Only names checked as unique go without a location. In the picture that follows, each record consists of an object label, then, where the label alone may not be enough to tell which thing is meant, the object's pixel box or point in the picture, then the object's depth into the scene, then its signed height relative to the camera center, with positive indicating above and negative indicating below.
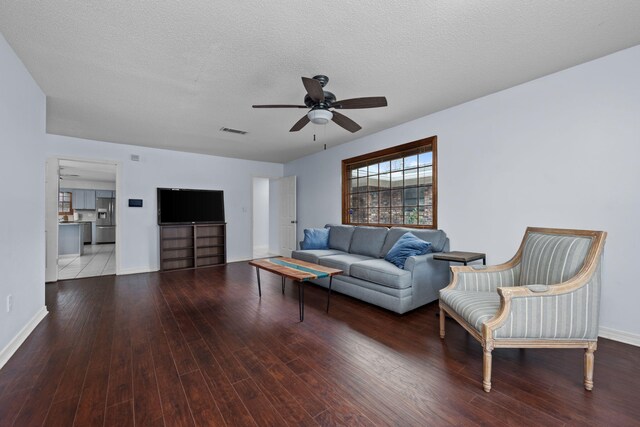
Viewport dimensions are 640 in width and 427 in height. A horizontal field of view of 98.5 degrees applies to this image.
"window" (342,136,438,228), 4.03 +0.42
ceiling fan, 2.42 +1.01
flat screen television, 5.66 +0.12
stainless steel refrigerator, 9.82 -0.31
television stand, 5.66 -0.73
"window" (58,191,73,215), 10.09 +0.32
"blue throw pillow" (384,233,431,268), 3.32 -0.46
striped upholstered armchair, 1.78 -0.68
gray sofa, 3.07 -0.70
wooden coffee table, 2.92 -0.68
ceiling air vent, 4.48 +1.34
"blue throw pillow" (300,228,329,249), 4.84 -0.49
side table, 2.90 -0.49
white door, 6.70 -0.09
